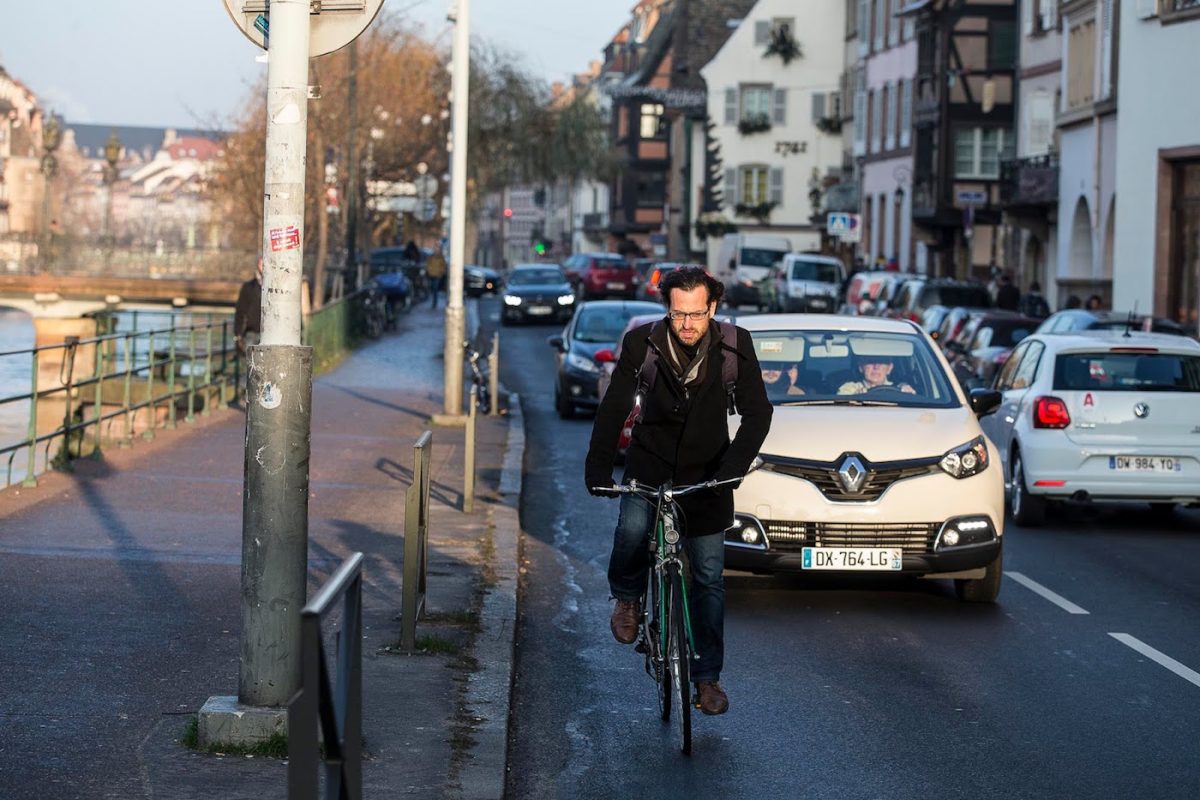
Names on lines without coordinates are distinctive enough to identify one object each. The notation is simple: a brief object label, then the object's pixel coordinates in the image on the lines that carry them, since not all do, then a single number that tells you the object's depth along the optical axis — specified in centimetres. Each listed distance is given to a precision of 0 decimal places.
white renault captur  1057
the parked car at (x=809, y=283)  5550
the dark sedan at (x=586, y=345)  2536
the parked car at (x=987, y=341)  2622
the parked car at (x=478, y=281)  7494
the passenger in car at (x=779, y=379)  1169
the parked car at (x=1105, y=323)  2337
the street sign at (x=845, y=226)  5859
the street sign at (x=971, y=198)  4544
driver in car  1170
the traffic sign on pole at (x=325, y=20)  688
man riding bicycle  740
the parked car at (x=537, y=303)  5362
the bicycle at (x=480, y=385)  2470
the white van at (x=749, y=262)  6378
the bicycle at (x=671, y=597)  732
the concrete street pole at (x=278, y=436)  670
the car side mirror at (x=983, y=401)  1191
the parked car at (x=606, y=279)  6575
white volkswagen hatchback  1507
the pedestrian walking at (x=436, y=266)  5925
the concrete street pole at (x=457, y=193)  2320
